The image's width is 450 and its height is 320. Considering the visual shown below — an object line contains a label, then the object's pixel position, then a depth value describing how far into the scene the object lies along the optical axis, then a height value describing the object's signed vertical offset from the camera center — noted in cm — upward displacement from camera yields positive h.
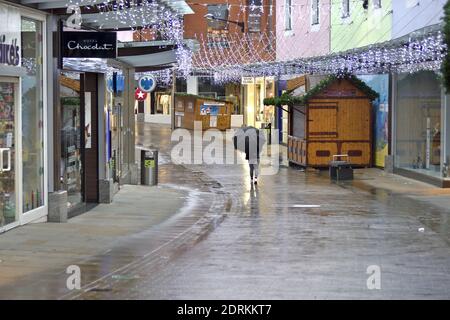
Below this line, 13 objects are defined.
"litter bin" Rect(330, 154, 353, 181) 2409 -121
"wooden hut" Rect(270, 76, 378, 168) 2759 +18
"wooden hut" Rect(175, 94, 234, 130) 5297 +114
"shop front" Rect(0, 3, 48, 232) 1248 +20
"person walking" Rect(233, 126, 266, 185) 2241 -39
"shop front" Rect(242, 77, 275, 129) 4396 +180
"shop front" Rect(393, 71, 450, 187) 2160 +3
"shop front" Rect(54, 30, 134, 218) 1430 +9
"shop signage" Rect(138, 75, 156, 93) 2656 +150
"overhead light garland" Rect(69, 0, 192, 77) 1494 +224
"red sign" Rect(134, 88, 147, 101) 3213 +136
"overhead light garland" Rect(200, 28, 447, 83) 1875 +195
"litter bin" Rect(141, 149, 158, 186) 2167 -96
